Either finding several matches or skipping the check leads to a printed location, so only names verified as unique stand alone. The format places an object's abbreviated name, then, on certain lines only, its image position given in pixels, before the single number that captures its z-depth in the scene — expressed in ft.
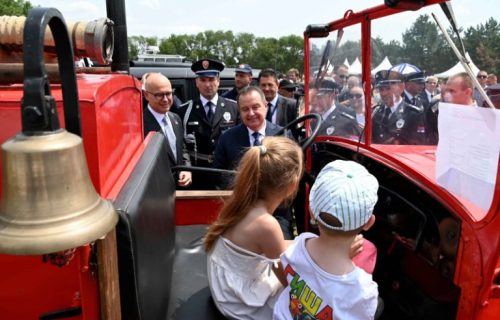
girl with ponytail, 5.51
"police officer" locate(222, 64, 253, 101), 17.20
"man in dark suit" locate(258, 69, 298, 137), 15.60
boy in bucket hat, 4.25
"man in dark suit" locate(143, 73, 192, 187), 11.15
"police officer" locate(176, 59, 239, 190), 13.69
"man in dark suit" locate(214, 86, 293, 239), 9.91
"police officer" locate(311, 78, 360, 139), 7.92
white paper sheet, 4.27
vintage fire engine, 2.44
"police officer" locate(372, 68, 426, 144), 5.98
